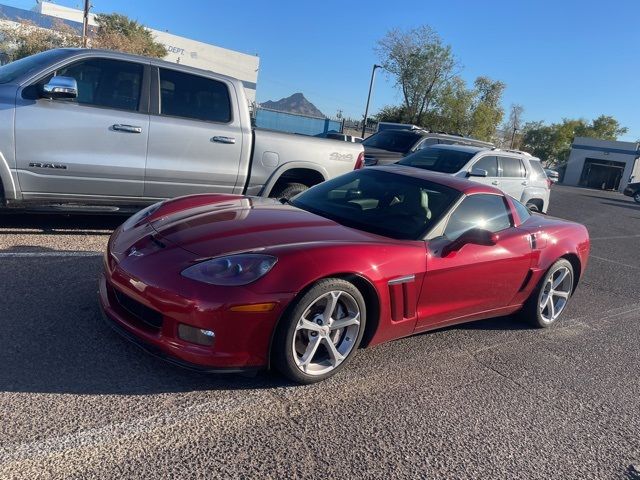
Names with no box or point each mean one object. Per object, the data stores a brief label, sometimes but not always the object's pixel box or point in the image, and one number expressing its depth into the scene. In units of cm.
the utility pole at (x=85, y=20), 2837
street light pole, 3781
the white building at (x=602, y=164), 5394
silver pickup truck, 529
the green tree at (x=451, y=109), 4272
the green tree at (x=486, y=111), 4494
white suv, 1075
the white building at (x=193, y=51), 5436
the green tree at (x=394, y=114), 4347
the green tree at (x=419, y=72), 4187
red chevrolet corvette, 311
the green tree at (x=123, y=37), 3334
